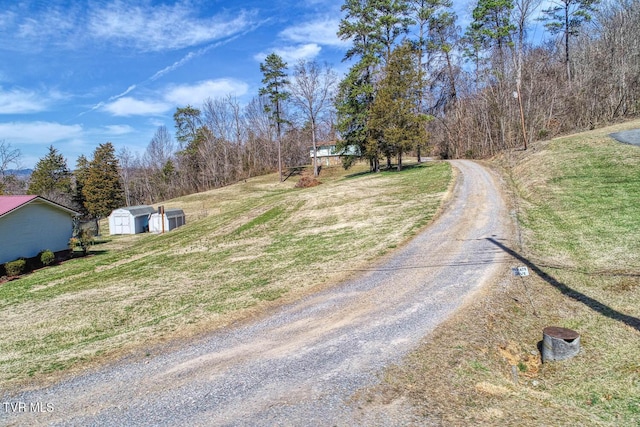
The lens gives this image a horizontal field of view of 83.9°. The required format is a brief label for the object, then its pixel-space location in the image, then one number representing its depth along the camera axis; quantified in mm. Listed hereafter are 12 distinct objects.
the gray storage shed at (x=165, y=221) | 32344
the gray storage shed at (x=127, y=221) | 32531
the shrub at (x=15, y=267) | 18969
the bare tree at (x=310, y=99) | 47156
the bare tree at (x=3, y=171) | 49612
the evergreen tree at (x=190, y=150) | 66250
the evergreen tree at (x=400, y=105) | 31297
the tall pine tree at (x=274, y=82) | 47438
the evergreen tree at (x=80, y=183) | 43688
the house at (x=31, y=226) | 19906
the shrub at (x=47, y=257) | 21005
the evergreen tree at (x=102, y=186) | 41125
